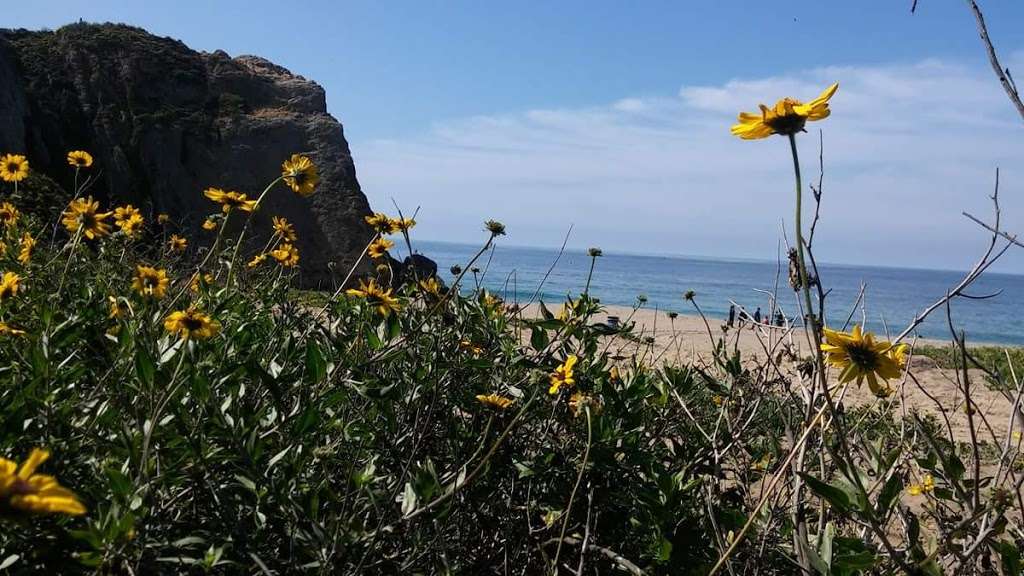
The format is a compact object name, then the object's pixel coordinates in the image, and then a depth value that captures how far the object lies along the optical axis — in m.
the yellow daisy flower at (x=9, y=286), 2.15
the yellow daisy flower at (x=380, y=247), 3.25
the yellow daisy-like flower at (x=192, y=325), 1.73
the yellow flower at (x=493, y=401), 1.88
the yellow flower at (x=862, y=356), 1.43
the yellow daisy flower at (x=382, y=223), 3.04
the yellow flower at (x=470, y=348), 2.31
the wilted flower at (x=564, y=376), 2.02
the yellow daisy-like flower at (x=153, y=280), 2.26
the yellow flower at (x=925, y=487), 2.21
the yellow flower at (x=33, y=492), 0.73
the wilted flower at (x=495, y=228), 2.64
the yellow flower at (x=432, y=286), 2.52
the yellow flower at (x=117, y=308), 1.99
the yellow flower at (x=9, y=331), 1.83
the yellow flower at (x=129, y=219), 3.75
